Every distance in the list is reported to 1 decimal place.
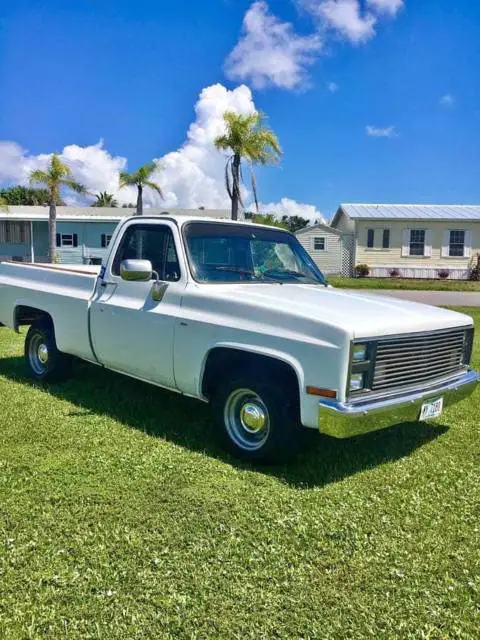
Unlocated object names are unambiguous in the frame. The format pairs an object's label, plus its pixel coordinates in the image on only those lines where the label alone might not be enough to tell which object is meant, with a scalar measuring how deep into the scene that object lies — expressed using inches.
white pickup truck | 148.6
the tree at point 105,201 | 2503.7
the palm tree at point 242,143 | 810.2
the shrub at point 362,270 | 1238.9
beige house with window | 1221.7
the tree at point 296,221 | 3284.9
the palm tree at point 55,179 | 1002.7
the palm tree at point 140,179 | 1090.7
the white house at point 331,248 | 1283.2
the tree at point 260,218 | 1447.8
